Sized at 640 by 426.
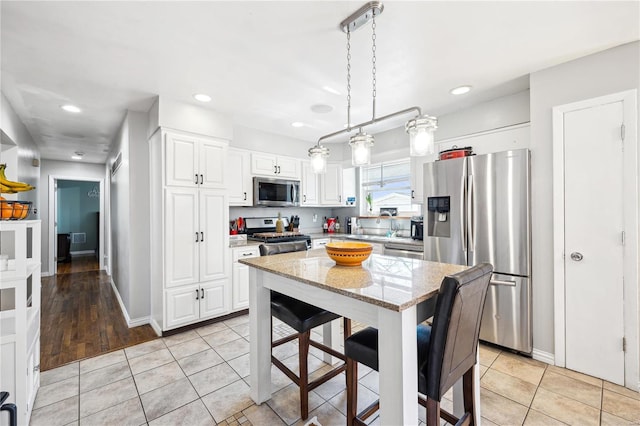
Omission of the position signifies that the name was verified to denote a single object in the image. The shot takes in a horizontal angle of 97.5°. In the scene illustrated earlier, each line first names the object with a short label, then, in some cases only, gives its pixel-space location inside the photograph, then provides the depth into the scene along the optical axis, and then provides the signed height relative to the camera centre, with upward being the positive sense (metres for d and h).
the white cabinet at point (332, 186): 4.83 +0.47
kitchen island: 1.14 -0.43
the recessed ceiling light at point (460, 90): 2.76 +1.23
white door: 2.09 -0.23
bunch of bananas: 1.79 +0.19
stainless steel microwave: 3.99 +0.32
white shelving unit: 1.58 -0.67
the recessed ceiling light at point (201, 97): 2.88 +1.22
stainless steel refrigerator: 2.49 -0.16
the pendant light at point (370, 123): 1.65 +0.51
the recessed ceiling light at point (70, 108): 3.12 +1.21
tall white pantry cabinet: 2.99 -0.17
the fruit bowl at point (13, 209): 1.65 +0.04
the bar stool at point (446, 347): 1.14 -0.65
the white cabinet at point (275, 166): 4.04 +0.72
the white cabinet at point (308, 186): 4.60 +0.45
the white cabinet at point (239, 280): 3.51 -0.84
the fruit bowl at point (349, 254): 1.76 -0.26
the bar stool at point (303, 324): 1.78 -0.72
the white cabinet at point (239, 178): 3.78 +0.49
